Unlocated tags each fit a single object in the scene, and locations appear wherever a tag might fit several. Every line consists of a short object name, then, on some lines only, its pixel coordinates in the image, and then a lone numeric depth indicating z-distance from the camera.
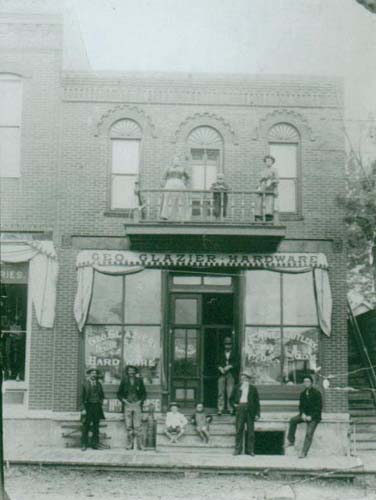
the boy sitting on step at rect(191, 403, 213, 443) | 13.92
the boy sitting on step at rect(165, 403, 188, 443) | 13.92
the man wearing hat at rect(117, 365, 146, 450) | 13.98
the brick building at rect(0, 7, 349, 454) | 14.59
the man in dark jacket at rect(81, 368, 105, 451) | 13.70
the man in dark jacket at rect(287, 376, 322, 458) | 13.50
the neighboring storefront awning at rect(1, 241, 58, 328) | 14.59
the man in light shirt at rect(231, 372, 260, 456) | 13.47
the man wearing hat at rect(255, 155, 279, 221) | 14.15
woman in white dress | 14.28
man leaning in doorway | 14.59
